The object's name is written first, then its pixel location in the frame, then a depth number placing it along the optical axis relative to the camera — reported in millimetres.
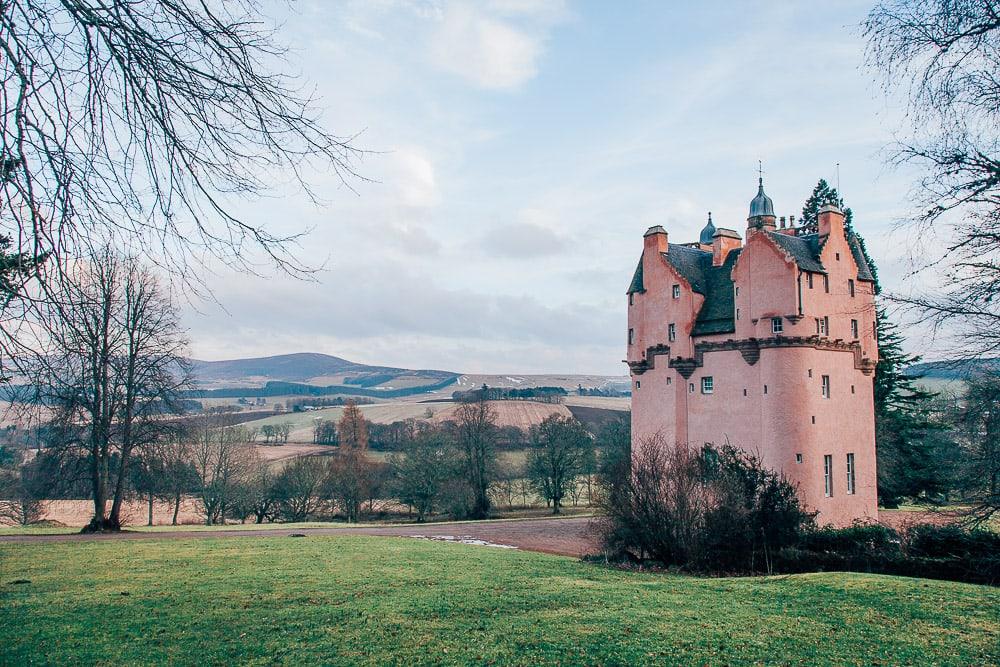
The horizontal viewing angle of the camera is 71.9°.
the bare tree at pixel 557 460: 62062
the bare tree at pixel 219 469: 53250
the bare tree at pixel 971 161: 9445
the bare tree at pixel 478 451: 57031
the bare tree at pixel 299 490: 59438
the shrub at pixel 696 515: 22016
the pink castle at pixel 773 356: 31297
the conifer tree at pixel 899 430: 43844
